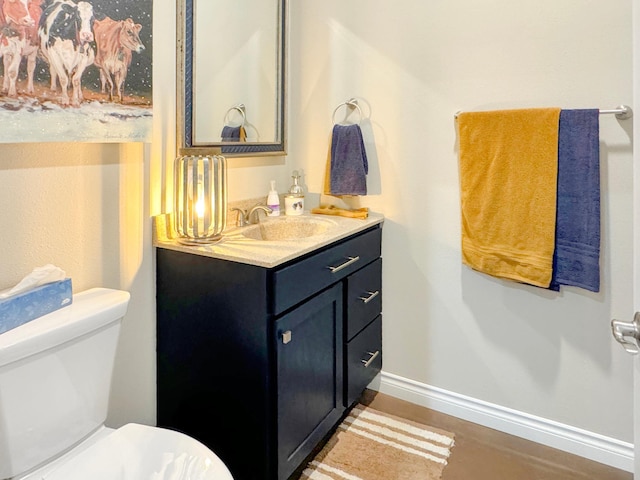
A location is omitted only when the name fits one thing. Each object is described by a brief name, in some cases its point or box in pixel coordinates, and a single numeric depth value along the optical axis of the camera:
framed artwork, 1.08
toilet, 1.01
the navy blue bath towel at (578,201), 1.55
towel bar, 1.50
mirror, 1.65
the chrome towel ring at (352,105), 2.08
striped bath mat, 1.65
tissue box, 1.03
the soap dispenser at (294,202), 2.10
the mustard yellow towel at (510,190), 1.63
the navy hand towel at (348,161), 2.04
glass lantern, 1.54
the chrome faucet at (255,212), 1.96
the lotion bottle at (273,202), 2.04
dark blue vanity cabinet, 1.39
